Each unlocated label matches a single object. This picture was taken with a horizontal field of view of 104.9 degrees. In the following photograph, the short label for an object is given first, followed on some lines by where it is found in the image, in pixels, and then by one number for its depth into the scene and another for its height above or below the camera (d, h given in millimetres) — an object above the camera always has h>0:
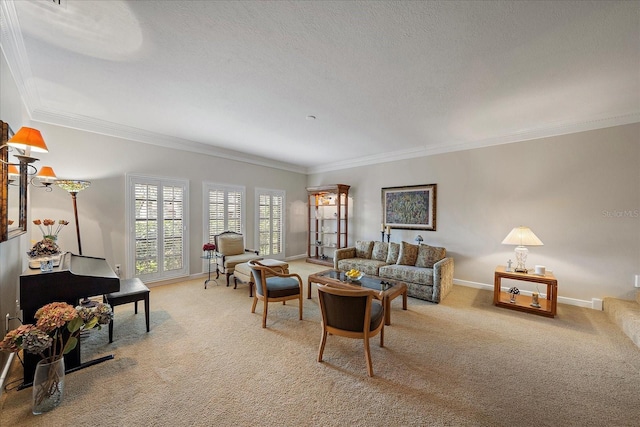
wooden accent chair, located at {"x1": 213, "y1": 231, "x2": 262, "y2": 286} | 4742 -876
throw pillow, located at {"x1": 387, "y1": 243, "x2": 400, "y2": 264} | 5008 -840
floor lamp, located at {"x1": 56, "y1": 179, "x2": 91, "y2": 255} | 3332 +341
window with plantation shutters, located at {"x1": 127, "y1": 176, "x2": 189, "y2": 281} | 4453 -328
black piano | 2055 -706
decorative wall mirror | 1951 +153
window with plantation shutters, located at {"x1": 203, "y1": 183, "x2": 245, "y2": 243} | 5441 +46
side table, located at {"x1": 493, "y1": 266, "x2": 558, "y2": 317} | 3402 -1274
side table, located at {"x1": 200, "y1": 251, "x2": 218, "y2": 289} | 4673 -887
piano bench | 2727 -983
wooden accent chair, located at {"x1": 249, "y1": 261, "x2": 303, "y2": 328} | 3111 -993
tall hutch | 6629 -274
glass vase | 1759 -1295
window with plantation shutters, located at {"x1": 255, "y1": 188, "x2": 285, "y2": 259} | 6500 -296
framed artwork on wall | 5266 +114
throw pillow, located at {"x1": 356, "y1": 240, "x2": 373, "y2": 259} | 5488 -836
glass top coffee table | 3151 -1020
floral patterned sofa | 4020 -1010
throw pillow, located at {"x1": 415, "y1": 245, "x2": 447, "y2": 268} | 4547 -815
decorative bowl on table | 3447 -901
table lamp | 3613 -425
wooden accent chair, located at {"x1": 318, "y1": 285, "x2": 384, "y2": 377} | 2182 -965
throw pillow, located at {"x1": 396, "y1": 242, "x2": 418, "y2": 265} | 4750 -820
